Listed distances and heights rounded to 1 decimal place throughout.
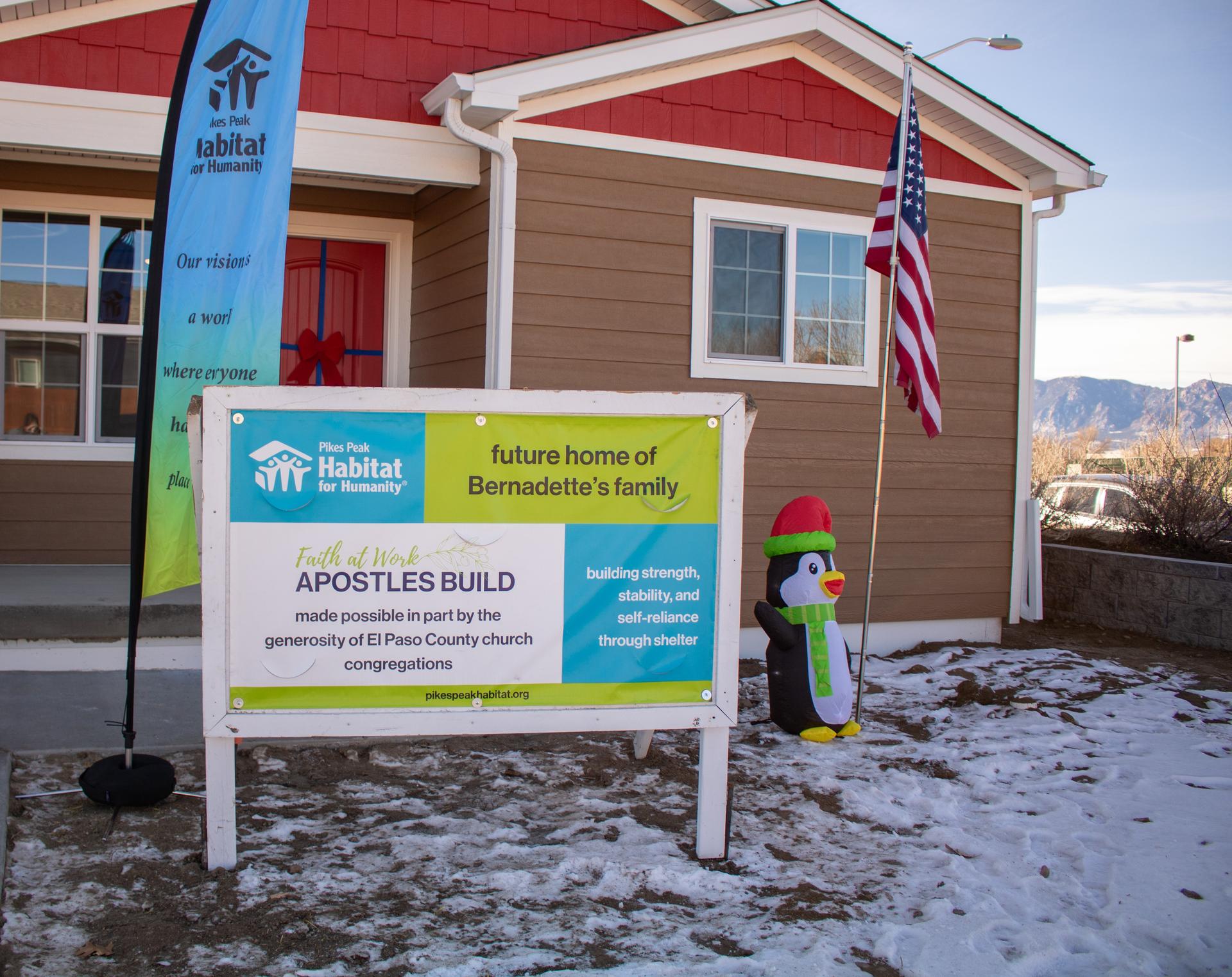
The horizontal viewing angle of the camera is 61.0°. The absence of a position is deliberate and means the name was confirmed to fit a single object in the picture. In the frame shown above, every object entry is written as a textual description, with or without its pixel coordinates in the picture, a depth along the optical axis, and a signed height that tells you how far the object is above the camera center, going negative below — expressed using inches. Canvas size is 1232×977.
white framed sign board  135.1 -16.5
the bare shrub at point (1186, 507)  366.0 -14.4
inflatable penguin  207.2 -36.1
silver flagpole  222.5 +44.9
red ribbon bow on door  308.8 +24.4
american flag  222.1 +36.0
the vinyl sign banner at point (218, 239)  151.7 +29.0
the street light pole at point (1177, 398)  645.3 +66.3
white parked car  427.2 -17.8
